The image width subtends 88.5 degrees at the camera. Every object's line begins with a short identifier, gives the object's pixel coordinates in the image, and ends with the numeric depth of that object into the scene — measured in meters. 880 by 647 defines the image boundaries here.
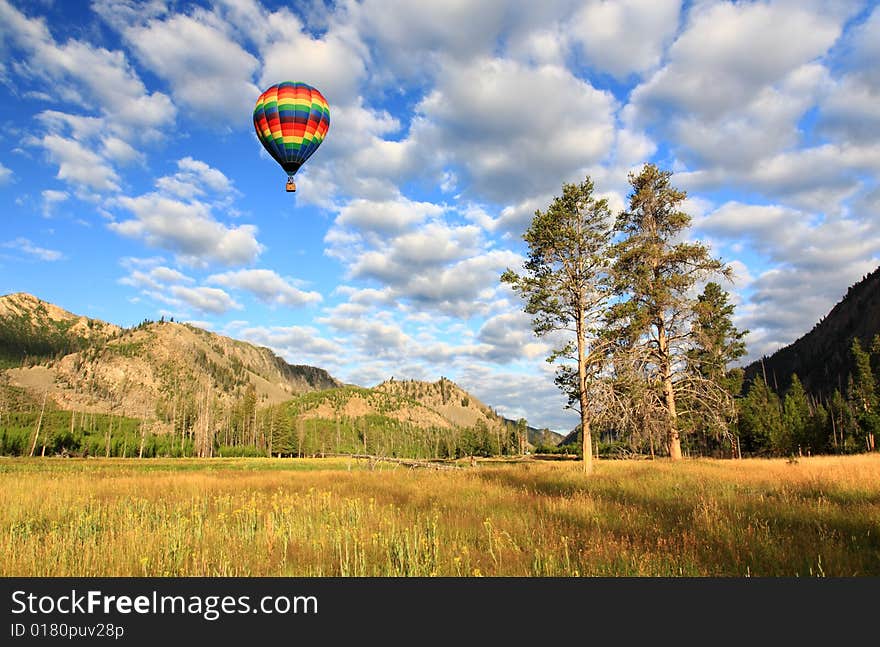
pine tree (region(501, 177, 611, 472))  19.78
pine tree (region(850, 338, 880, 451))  56.56
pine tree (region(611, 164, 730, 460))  23.47
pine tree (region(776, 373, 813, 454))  63.46
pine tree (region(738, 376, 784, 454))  62.38
